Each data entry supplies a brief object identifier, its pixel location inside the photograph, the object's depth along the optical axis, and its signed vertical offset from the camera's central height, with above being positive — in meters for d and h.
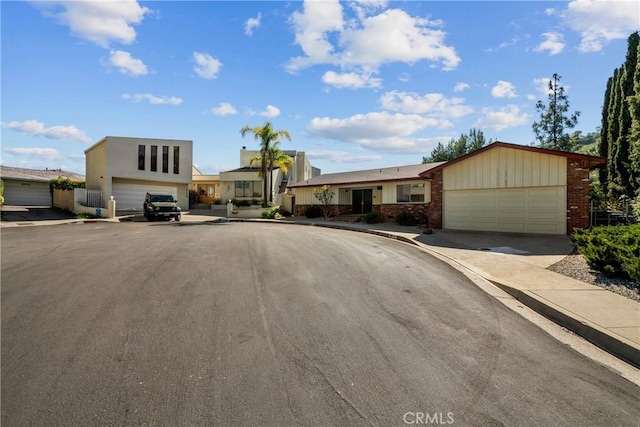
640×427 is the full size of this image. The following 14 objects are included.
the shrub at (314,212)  26.59 -0.63
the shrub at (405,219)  19.88 -0.92
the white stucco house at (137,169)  29.42 +3.35
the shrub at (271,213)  27.44 -0.73
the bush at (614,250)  6.33 -0.99
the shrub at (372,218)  21.62 -0.92
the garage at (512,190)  13.37 +0.55
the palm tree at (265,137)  28.83 +5.72
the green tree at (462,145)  44.36 +7.58
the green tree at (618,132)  21.17 +4.83
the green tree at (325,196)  25.13 +0.57
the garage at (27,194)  32.50 +1.18
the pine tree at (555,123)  30.99 +7.34
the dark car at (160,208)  24.02 -0.23
